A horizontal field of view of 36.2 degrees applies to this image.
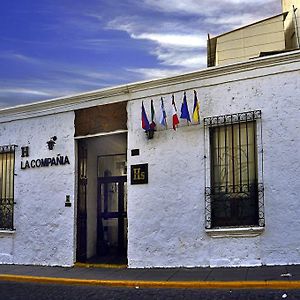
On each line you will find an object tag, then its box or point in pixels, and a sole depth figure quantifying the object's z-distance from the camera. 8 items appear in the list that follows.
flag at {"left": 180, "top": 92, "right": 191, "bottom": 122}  10.30
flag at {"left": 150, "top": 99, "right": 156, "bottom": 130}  10.82
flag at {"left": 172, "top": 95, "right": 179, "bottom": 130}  10.43
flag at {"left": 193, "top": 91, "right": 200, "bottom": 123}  10.23
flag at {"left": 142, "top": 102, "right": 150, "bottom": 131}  10.84
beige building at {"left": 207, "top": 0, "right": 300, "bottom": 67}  13.82
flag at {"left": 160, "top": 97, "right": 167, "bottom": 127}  10.68
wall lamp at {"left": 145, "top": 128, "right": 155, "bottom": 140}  10.82
